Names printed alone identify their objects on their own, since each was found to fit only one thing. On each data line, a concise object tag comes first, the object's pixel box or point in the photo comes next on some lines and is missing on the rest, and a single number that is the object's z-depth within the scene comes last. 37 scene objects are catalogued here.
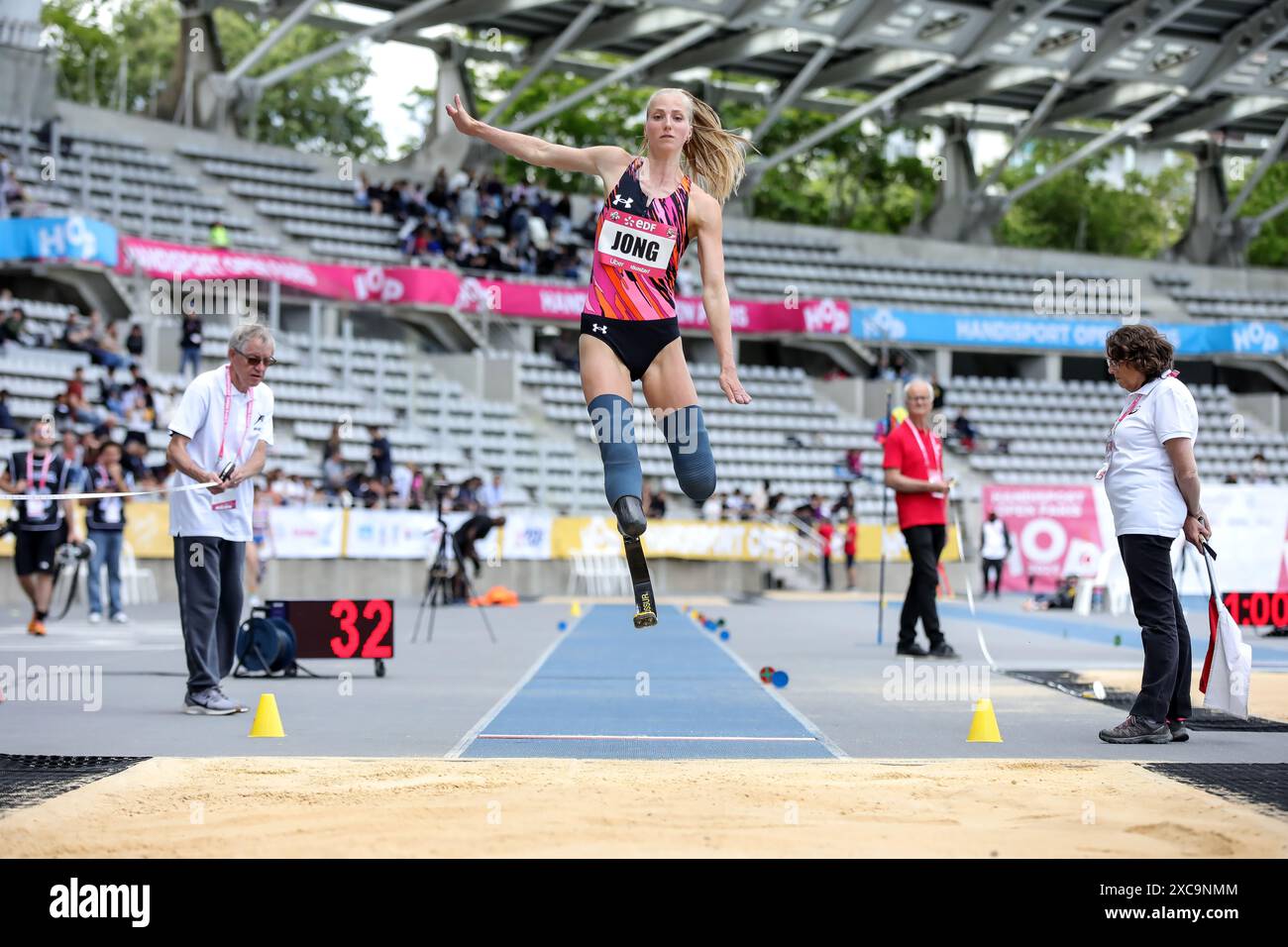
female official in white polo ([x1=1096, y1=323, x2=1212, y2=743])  6.79
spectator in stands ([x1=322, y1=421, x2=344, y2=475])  24.55
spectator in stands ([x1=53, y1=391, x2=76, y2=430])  20.89
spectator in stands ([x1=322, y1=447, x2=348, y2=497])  24.38
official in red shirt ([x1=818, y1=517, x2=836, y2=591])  28.75
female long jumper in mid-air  5.57
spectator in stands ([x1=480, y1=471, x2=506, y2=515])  25.45
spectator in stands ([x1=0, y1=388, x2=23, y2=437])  20.91
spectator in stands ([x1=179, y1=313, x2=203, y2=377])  25.53
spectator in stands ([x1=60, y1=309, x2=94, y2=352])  24.83
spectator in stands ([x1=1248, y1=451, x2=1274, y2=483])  32.12
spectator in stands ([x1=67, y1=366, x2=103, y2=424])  20.98
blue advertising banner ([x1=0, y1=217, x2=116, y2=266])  25.56
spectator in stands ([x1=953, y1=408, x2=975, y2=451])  34.88
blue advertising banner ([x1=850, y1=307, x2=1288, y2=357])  38.22
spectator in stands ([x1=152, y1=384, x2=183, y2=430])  23.69
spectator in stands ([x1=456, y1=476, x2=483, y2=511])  23.92
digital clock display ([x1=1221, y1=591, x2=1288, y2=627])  13.78
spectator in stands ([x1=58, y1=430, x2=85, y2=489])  14.45
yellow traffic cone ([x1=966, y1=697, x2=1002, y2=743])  6.62
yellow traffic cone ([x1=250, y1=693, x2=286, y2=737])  6.57
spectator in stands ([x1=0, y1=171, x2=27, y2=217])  26.44
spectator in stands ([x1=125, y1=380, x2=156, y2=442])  22.27
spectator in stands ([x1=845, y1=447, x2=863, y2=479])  31.91
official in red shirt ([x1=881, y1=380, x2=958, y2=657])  11.98
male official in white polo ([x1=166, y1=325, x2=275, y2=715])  7.61
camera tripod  14.30
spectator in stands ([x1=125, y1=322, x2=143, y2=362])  25.59
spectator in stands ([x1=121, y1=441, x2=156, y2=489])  20.16
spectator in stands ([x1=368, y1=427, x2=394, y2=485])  24.89
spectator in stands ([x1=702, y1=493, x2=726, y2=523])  28.73
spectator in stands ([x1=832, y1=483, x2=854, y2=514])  29.75
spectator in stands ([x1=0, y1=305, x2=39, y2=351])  23.67
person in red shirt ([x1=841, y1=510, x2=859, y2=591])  28.81
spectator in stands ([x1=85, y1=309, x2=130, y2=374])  24.47
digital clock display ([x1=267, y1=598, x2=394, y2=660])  9.84
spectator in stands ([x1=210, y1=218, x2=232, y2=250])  28.72
